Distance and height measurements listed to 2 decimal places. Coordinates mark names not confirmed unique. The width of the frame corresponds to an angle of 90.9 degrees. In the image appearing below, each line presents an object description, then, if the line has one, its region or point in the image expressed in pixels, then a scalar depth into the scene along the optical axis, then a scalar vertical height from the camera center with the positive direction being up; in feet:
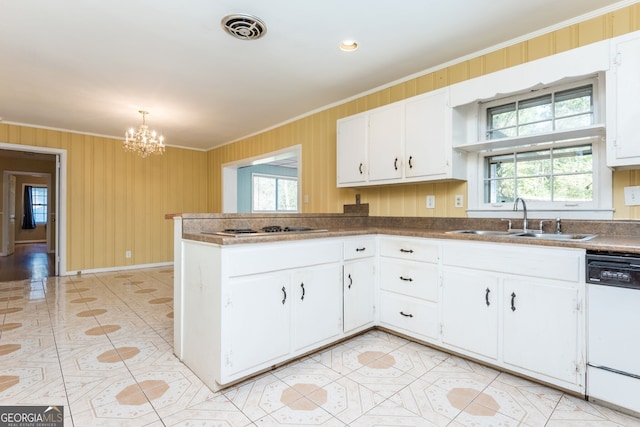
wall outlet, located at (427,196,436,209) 9.55 +0.38
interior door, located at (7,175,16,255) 24.34 -0.34
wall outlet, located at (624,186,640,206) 6.33 +0.36
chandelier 13.24 +3.13
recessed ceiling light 8.15 +4.47
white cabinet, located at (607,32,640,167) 5.74 +2.08
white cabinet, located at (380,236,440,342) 7.53 -1.82
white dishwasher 5.02 -1.90
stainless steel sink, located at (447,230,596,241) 6.60 -0.46
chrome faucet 7.59 +0.05
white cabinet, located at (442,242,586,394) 5.61 -1.87
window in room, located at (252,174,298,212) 25.44 +1.86
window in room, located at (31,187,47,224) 32.83 +1.34
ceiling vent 7.06 +4.41
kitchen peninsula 5.75 -1.67
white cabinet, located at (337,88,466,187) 8.32 +2.08
